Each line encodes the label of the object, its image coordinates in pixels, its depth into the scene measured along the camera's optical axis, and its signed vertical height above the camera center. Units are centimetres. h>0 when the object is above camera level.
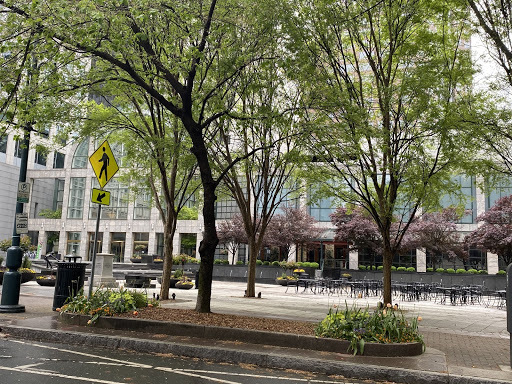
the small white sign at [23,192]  1191 +130
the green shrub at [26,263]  2369 -102
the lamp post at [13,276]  1184 -85
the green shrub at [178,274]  2543 -137
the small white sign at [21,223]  1166 +50
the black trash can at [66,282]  1228 -97
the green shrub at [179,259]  3639 -74
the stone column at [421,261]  4388 -16
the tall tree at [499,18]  1064 +577
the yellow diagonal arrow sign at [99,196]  1061 +115
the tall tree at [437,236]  3453 +180
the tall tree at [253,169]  1738 +342
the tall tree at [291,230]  3978 +212
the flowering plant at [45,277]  2270 -164
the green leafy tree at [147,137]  1396 +376
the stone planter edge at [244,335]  781 -155
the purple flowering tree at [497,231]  3024 +207
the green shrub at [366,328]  806 -126
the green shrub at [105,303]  991 -127
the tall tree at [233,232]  4288 +179
